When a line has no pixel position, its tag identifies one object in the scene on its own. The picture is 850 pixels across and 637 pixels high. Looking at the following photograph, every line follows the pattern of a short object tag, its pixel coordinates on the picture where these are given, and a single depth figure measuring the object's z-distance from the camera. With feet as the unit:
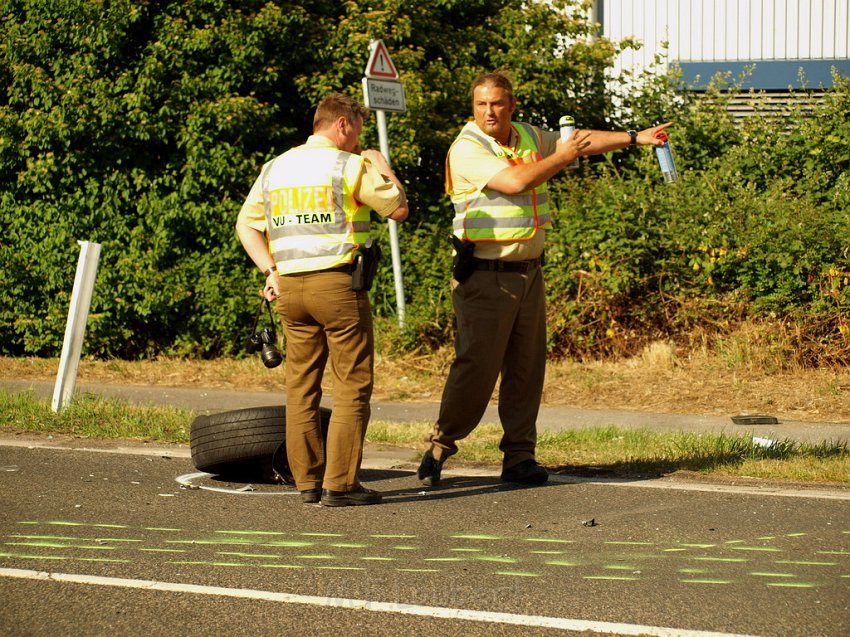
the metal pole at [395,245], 76.84
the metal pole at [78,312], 61.93
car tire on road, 46.26
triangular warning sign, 75.66
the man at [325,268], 41.22
